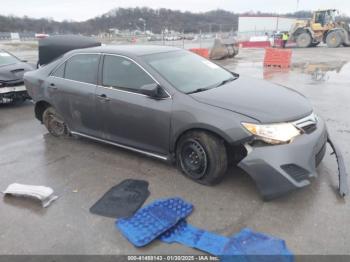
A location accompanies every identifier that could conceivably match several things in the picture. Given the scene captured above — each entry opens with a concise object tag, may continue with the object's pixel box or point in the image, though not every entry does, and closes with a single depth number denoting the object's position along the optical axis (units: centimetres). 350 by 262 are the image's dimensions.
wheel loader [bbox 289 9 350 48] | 2489
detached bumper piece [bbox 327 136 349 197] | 331
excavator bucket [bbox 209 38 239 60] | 1809
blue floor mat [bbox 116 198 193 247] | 281
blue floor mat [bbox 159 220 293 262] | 250
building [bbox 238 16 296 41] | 5934
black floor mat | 323
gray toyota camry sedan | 314
